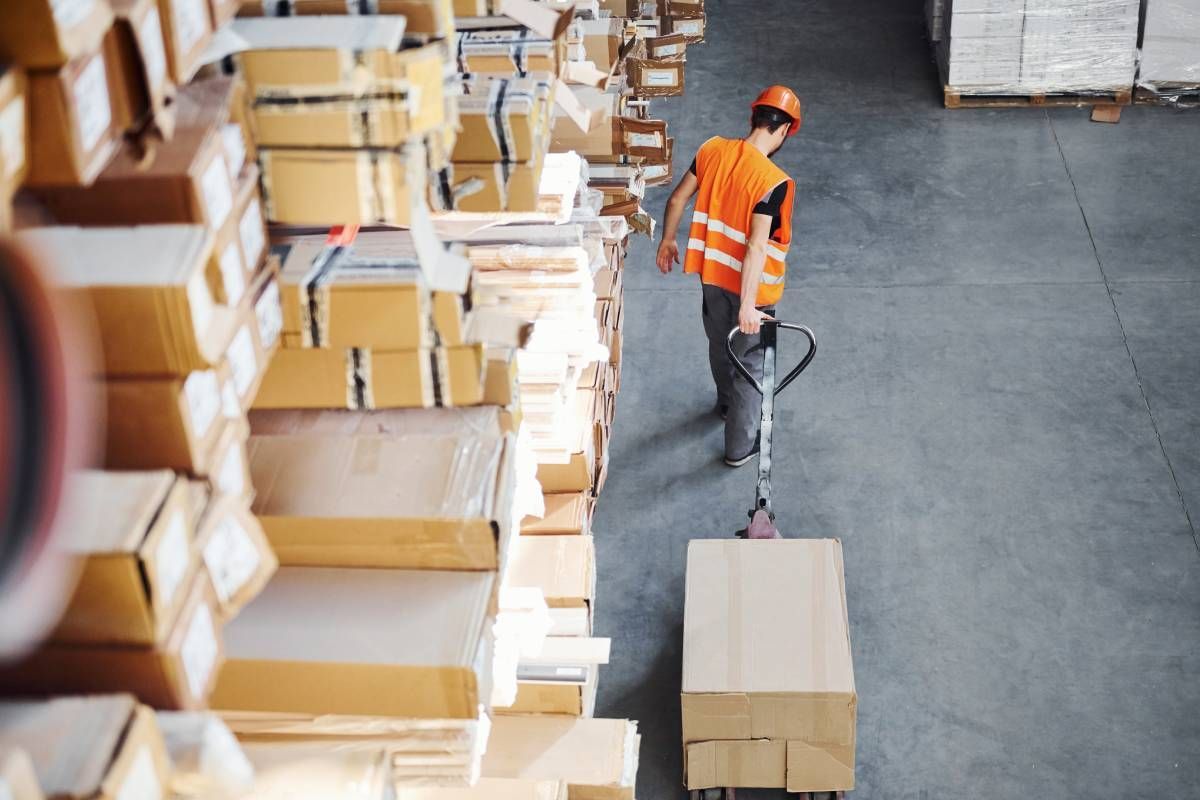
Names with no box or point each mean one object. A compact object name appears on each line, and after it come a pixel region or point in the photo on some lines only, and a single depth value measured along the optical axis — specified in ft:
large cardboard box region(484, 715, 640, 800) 12.59
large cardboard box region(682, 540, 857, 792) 14.79
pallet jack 18.65
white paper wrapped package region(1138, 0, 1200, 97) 33.14
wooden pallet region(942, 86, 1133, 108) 34.19
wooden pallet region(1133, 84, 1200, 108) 34.17
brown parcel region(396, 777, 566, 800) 10.35
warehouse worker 20.02
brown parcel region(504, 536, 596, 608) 14.97
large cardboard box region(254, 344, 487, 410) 7.50
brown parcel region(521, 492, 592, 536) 16.62
